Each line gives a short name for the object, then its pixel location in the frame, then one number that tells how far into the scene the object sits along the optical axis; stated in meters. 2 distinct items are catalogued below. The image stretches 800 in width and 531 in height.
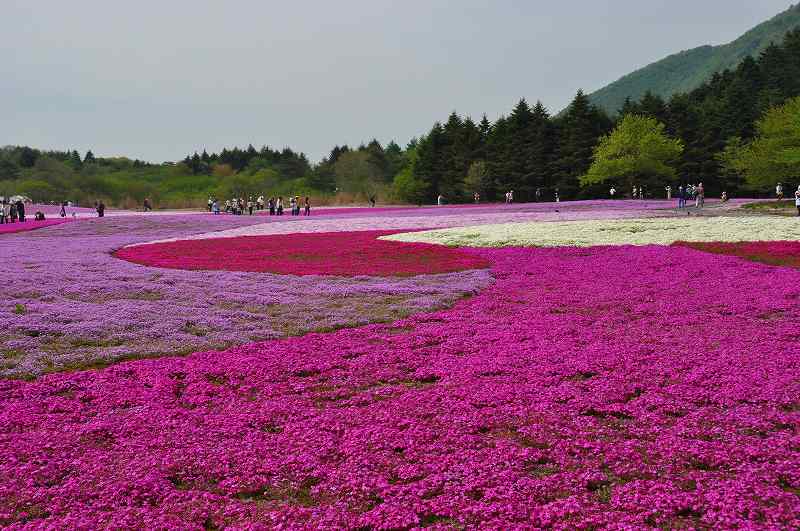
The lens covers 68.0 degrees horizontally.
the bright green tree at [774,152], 64.38
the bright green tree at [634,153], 80.44
